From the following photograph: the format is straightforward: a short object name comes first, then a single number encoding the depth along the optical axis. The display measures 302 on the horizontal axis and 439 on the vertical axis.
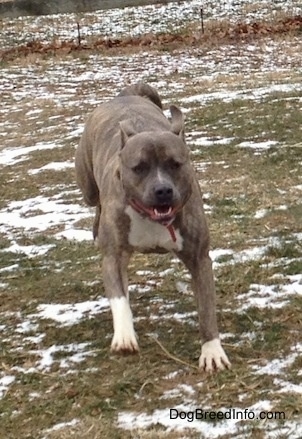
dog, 4.02
